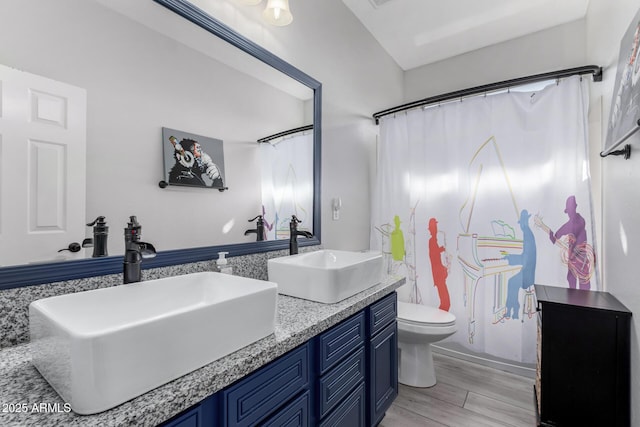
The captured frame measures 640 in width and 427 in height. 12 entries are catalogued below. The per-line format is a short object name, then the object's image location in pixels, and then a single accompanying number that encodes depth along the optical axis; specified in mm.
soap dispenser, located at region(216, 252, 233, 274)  1256
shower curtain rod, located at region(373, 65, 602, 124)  1849
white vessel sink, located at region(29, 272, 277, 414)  546
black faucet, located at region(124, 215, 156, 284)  953
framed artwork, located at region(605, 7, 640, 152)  1094
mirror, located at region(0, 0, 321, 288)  897
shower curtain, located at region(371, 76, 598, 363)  1943
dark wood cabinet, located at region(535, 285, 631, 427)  1390
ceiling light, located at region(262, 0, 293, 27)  1466
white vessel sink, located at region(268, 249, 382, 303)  1229
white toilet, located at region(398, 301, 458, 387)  1970
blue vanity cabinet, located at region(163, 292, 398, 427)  758
